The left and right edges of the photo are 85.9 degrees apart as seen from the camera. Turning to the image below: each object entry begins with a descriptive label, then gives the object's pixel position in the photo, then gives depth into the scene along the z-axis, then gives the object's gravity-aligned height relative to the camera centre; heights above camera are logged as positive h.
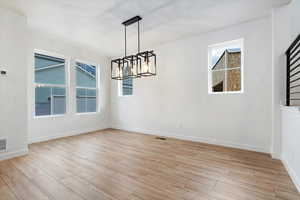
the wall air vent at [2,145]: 2.91 -0.85
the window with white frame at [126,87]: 5.66 +0.40
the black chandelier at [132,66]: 2.90 +0.62
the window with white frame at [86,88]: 5.20 +0.36
